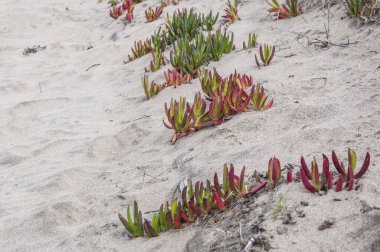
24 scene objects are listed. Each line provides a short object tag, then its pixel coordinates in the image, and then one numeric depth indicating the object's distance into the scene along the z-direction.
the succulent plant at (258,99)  4.00
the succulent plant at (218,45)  5.98
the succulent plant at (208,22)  7.37
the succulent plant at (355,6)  5.15
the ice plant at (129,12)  10.02
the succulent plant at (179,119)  4.10
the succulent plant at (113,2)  11.73
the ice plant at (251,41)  5.88
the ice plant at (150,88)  5.63
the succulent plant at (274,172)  2.58
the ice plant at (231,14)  7.50
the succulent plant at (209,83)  4.67
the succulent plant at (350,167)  2.34
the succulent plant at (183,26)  7.32
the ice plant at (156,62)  6.72
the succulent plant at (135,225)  2.71
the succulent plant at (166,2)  9.91
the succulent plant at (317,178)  2.35
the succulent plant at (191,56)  5.79
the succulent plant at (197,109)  4.05
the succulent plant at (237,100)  4.03
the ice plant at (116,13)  10.60
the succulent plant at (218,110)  4.01
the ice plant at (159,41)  7.45
